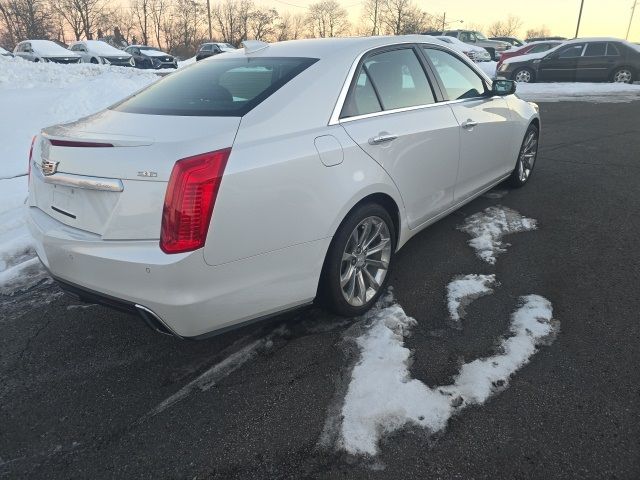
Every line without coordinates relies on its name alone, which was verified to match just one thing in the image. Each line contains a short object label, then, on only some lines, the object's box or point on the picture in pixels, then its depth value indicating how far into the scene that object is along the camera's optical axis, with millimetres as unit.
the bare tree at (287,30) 69256
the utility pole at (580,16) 45831
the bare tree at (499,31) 92812
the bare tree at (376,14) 65438
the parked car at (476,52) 24242
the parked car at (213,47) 29250
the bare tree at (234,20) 68500
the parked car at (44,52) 20062
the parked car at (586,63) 17438
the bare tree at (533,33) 110375
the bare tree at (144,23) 68250
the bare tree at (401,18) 64062
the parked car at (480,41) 28000
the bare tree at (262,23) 68438
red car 19266
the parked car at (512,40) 32281
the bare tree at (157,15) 68250
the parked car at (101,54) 21719
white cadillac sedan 2172
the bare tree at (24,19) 49656
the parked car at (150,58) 23656
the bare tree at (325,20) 78281
